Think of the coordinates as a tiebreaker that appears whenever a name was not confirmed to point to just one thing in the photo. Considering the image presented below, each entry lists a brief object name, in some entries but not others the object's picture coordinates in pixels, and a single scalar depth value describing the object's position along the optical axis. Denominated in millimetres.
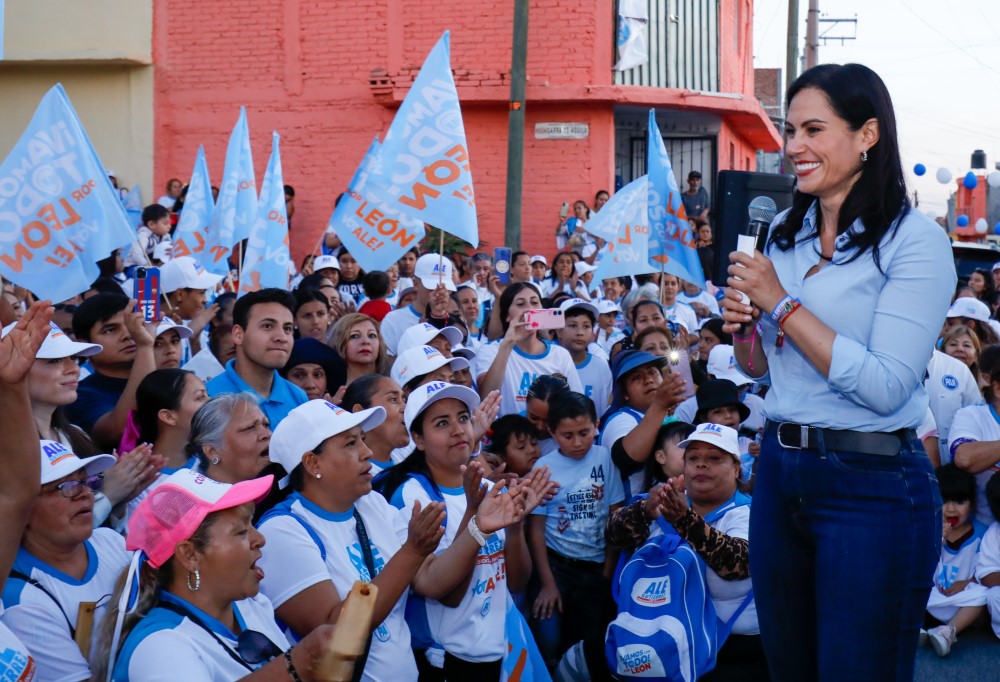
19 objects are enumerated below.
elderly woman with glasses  3584
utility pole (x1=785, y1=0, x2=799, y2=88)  21562
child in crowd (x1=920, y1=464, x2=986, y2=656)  5793
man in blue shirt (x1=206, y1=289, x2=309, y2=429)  6164
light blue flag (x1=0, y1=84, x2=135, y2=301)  7230
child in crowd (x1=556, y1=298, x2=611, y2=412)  8055
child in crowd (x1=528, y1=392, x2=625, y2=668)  6020
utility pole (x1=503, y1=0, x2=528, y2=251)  15266
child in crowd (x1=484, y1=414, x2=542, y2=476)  6434
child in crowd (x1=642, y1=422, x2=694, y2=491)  6094
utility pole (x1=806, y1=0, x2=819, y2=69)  24736
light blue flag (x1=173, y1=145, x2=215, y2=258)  10359
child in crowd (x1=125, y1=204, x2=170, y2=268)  14148
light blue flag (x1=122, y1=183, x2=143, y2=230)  18328
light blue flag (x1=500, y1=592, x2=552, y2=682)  4754
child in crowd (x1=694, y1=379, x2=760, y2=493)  6641
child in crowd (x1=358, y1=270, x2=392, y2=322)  9633
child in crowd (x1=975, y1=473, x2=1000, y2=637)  5766
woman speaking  2689
